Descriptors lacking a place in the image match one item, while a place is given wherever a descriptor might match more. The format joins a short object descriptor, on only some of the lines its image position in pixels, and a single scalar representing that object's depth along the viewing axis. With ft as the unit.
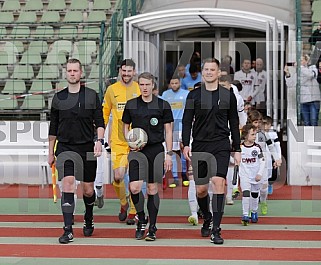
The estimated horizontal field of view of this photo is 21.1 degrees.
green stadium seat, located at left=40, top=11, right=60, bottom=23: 72.08
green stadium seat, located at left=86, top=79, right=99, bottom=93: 60.06
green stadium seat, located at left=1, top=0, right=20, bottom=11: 75.15
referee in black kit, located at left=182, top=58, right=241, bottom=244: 33.94
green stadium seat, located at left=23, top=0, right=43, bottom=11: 74.54
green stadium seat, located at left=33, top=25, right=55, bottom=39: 69.05
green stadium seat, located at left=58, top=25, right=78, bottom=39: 68.13
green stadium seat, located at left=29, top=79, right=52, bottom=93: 63.57
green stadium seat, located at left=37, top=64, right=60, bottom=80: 64.54
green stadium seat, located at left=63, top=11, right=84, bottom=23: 71.61
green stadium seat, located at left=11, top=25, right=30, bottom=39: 69.77
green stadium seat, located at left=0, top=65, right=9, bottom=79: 65.72
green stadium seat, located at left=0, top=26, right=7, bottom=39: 70.23
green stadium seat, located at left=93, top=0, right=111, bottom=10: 72.49
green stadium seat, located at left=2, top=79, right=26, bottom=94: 63.87
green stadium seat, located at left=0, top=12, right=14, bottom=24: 73.05
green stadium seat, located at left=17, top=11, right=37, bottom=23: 72.79
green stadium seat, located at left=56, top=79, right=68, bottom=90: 61.87
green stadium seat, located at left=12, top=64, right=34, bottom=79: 65.21
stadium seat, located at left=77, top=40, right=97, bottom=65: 63.21
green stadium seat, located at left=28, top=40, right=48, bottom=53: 67.51
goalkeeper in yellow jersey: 38.01
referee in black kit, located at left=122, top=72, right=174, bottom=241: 34.50
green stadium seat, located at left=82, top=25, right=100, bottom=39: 67.15
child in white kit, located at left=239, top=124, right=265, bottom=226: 38.73
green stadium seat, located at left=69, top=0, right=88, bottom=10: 73.05
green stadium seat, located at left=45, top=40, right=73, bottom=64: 64.34
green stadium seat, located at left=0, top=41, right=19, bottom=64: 66.49
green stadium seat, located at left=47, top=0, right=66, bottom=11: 73.77
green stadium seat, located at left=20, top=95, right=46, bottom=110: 61.21
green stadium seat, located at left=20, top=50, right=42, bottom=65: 65.98
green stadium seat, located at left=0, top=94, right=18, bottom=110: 61.71
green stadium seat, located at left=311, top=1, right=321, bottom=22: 64.95
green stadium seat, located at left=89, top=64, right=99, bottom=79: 61.82
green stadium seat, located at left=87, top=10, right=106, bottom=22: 70.49
